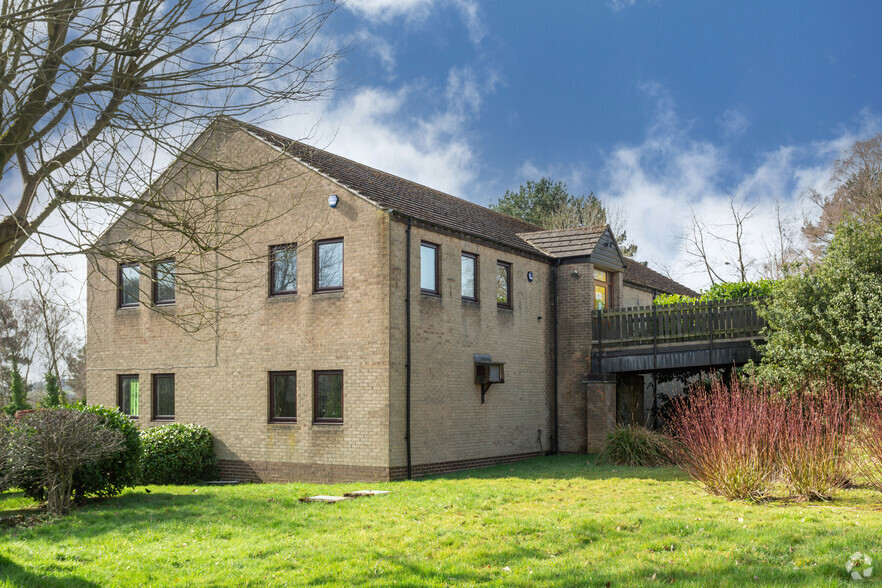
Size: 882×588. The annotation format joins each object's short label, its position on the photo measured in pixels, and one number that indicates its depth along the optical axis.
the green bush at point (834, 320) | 16.70
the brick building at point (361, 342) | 17.31
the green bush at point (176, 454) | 18.11
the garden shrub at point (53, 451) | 12.45
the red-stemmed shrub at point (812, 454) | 11.52
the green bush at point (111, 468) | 13.42
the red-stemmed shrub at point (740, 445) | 11.62
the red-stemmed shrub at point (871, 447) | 11.30
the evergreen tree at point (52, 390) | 38.75
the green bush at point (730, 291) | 25.07
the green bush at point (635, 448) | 18.22
